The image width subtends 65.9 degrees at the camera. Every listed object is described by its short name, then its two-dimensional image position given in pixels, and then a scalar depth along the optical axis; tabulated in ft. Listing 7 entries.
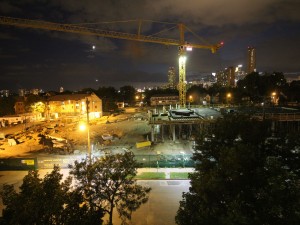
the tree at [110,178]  35.83
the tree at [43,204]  25.91
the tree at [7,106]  236.49
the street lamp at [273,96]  268.78
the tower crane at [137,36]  158.10
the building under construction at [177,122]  119.55
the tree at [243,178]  25.95
